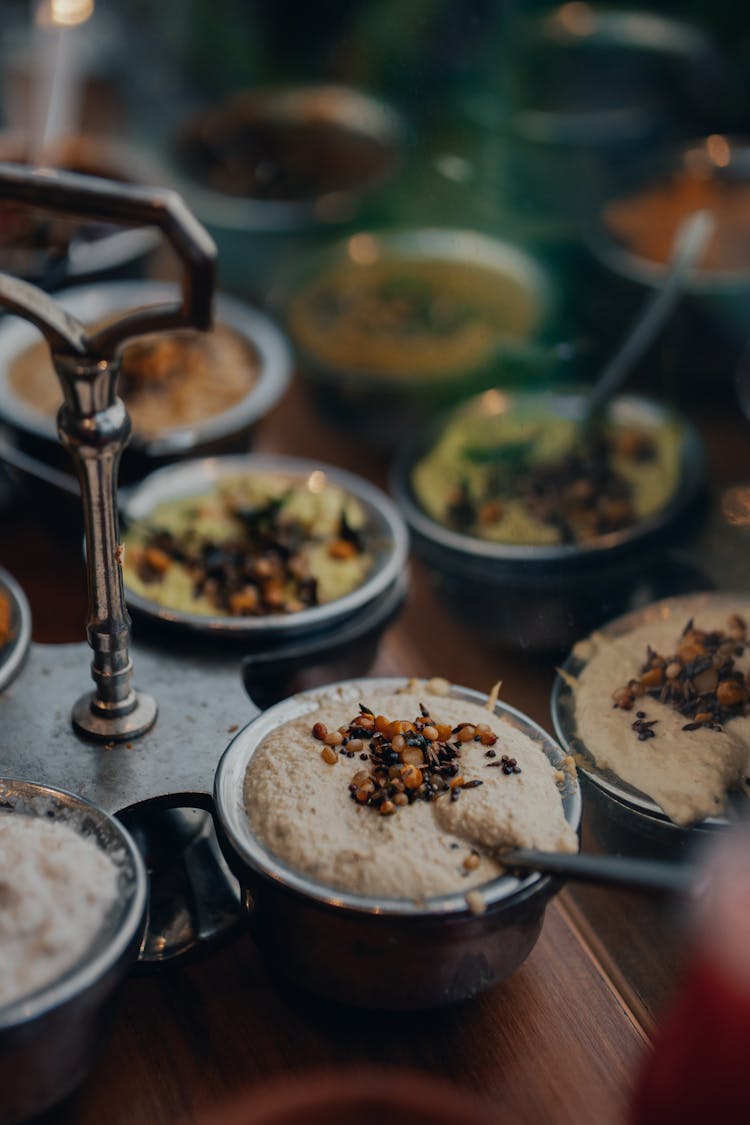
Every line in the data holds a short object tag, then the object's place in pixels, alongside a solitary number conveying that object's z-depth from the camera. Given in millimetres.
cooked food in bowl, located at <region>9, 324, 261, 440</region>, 624
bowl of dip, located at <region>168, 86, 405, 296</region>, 718
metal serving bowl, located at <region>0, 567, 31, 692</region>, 512
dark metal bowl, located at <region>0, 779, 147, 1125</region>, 407
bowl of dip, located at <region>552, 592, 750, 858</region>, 462
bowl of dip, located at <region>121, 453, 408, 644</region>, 534
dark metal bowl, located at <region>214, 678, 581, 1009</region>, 427
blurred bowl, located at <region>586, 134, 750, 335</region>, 658
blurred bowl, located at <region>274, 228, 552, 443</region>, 642
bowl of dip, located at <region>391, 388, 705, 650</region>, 558
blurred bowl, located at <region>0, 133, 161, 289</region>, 680
